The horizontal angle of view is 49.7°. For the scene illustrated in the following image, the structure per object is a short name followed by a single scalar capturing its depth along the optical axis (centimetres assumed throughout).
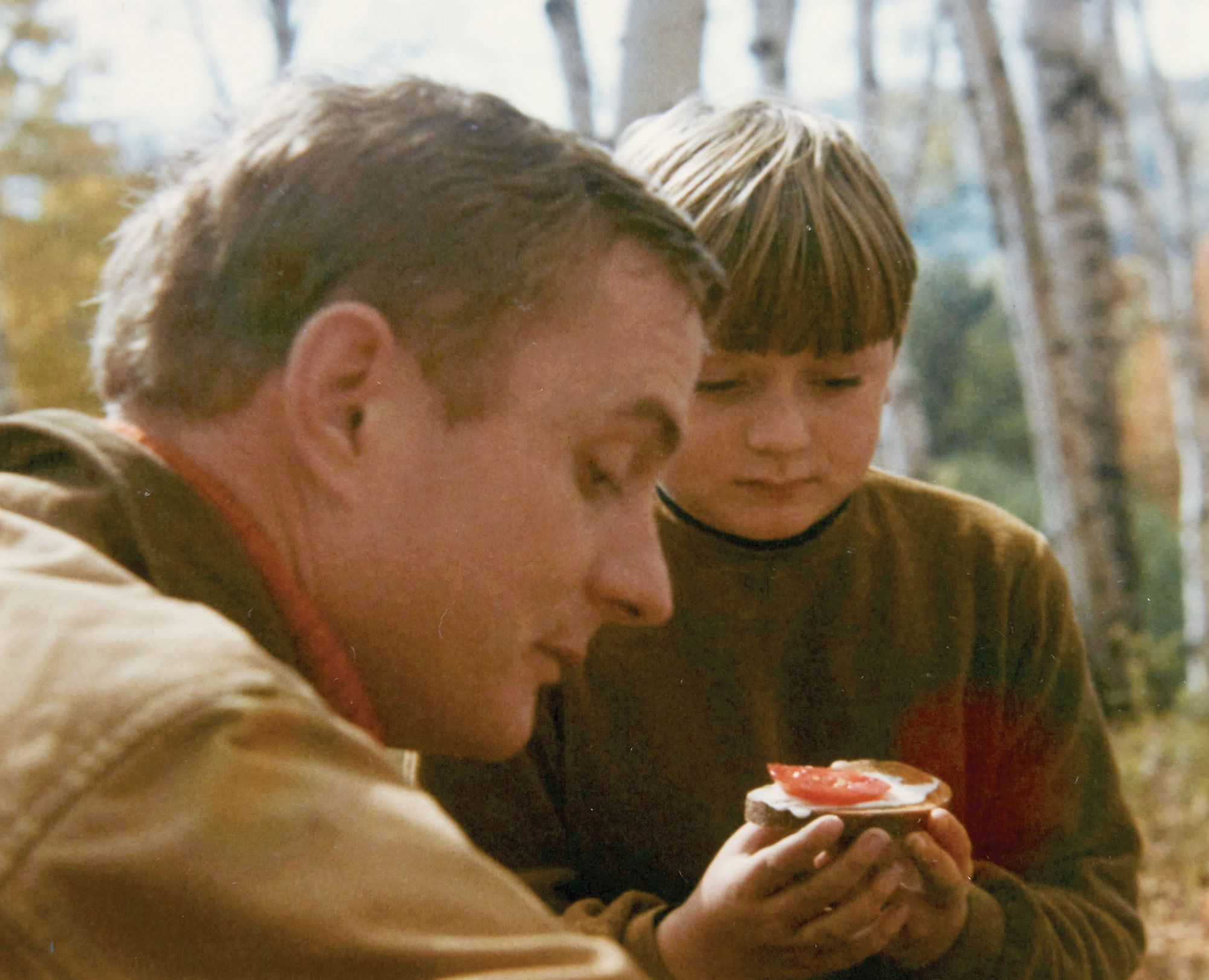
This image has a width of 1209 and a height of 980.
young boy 205
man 90
